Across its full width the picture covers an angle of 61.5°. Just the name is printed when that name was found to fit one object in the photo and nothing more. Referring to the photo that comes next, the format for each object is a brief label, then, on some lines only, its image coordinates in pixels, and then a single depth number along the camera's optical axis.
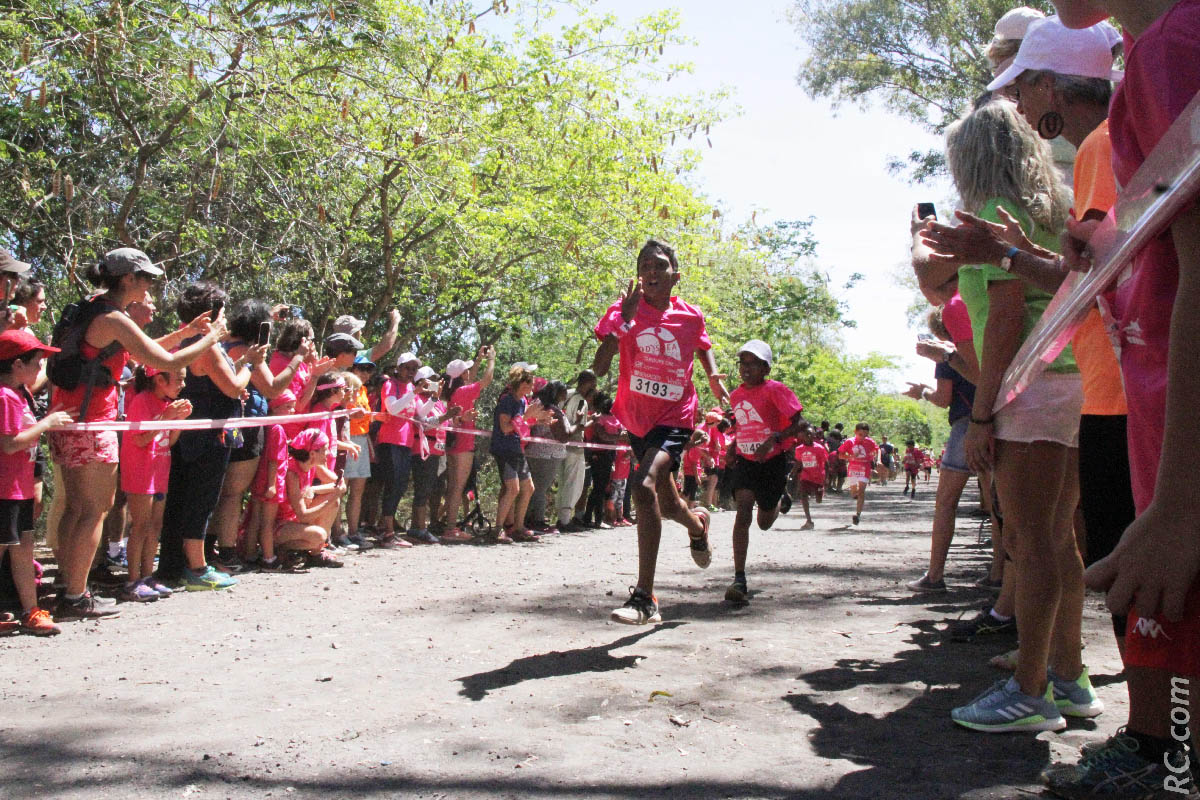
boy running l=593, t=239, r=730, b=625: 5.99
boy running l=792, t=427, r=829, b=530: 17.91
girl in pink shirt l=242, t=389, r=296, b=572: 8.38
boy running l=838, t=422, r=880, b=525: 18.05
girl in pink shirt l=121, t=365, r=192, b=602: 6.76
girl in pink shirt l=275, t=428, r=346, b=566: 8.59
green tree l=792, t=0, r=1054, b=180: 20.47
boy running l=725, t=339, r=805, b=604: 6.84
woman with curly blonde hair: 3.50
